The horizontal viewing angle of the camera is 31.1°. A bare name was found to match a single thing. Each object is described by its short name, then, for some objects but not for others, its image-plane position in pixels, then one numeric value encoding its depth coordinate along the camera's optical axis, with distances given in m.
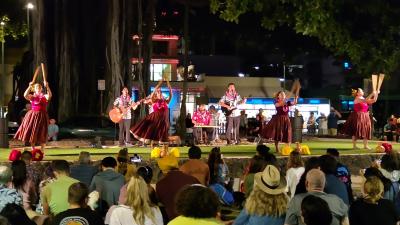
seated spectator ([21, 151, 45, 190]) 15.14
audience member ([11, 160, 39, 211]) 8.52
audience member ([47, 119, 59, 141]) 25.44
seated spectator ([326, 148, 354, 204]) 9.84
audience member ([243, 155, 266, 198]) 9.23
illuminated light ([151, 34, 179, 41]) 54.88
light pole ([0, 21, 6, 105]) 35.56
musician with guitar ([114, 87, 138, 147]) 23.24
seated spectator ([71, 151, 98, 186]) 10.67
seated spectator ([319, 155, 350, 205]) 8.15
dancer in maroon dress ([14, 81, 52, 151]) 19.27
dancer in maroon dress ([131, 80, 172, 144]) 21.11
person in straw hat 6.15
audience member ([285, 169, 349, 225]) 6.41
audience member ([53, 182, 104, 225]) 5.96
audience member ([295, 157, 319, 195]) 7.43
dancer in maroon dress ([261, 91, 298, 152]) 21.12
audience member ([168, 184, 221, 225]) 4.97
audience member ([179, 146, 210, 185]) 9.46
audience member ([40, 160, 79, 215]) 7.69
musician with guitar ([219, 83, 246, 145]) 26.19
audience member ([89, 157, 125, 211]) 8.94
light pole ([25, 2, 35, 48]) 30.38
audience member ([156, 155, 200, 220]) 8.20
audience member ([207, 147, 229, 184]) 11.35
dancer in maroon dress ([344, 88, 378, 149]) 22.03
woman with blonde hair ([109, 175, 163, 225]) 6.51
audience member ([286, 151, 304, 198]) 9.95
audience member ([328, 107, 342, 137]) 38.00
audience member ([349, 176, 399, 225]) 6.90
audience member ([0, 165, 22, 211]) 7.20
